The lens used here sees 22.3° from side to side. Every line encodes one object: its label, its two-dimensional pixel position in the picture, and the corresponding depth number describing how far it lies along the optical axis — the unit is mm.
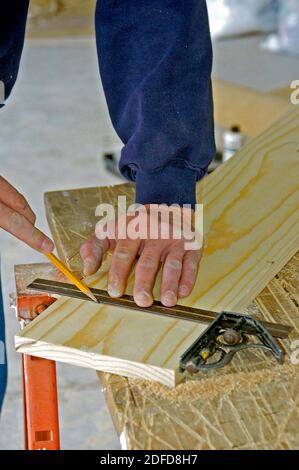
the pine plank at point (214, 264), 1000
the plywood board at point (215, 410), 874
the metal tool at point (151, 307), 1057
